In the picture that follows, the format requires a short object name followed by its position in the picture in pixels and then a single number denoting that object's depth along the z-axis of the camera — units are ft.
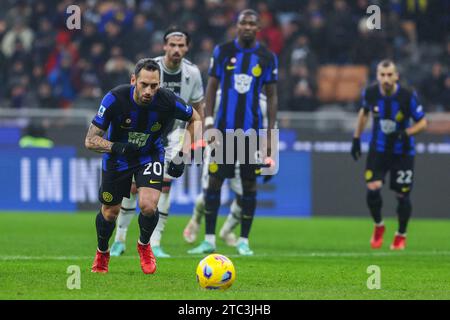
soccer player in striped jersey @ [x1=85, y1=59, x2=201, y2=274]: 30.53
